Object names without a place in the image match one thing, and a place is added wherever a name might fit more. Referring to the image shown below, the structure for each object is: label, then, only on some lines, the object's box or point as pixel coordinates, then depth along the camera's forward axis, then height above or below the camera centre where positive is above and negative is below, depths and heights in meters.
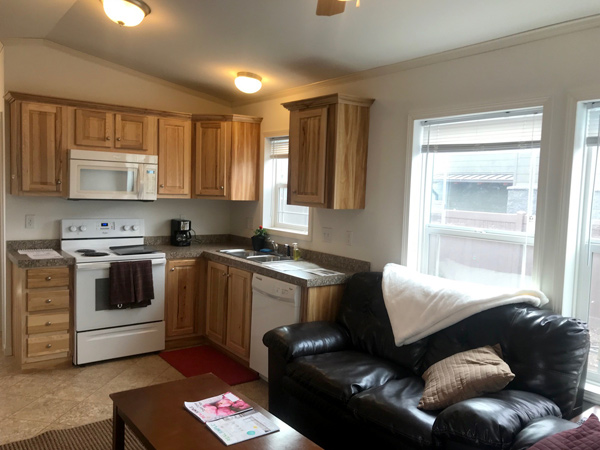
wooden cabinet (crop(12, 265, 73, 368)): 3.68 -0.98
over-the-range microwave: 4.00 +0.13
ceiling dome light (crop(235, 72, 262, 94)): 4.01 +0.94
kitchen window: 4.59 +0.03
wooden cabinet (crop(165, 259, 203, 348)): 4.37 -0.97
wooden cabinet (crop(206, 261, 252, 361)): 3.93 -0.96
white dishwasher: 3.39 -0.81
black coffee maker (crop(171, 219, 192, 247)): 4.77 -0.38
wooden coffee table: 1.90 -0.96
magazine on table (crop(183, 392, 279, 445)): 1.97 -0.95
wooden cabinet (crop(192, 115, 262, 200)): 4.61 +0.38
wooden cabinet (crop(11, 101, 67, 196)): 3.86 +0.32
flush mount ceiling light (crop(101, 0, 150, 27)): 2.74 +1.03
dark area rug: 2.70 -1.43
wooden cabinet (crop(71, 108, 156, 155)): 4.08 +0.52
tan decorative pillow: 2.21 -0.80
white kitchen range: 3.86 -0.89
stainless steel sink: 4.18 -0.53
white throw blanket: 2.58 -0.54
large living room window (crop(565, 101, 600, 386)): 2.49 -0.08
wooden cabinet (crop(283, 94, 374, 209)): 3.50 +0.36
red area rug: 3.82 -1.40
